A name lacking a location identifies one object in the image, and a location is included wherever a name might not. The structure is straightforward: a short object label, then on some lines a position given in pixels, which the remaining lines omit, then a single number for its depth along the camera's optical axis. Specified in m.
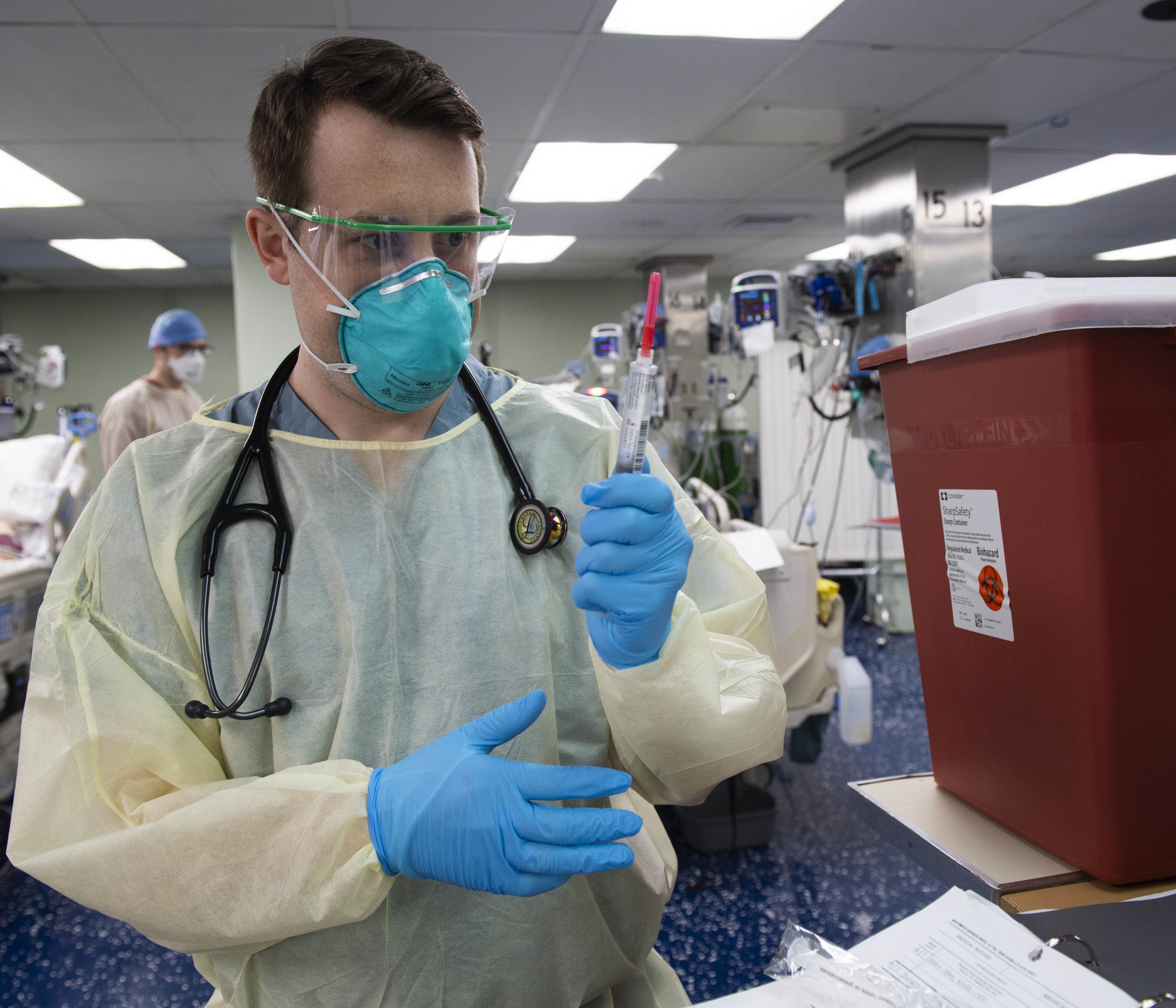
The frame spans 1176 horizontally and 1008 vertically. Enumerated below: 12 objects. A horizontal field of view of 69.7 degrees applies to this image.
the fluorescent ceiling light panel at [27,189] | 3.87
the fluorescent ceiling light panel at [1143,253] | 6.75
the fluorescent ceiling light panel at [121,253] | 5.36
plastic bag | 0.56
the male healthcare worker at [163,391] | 3.73
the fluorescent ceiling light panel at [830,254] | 6.45
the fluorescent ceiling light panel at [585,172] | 3.93
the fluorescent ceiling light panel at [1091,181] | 4.44
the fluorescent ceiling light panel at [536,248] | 5.73
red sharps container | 0.60
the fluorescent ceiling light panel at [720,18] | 2.55
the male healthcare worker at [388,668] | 0.74
